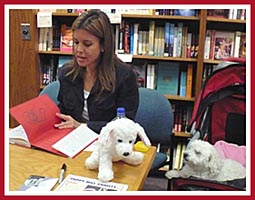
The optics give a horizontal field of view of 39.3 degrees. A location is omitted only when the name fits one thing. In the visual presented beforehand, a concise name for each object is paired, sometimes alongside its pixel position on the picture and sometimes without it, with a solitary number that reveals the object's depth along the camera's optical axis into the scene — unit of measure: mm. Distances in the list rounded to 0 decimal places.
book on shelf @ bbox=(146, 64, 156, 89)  2732
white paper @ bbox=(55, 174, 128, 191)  1106
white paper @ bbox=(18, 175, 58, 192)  1112
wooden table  1181
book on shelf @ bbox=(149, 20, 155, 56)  2660
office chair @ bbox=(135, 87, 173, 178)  2006
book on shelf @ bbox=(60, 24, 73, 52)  2799
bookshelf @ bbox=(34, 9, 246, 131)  2541
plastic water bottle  1337
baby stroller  1951
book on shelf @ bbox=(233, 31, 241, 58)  2596
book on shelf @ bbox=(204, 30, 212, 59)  2611
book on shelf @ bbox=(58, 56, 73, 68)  2844
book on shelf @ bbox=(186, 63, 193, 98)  2666
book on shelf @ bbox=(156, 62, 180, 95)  2719
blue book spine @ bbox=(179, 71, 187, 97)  2703
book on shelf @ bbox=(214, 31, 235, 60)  2623
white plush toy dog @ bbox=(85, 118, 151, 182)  1150
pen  1167
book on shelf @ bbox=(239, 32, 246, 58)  2596
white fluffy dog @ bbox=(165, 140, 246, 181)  1677
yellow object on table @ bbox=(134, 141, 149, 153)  1433
